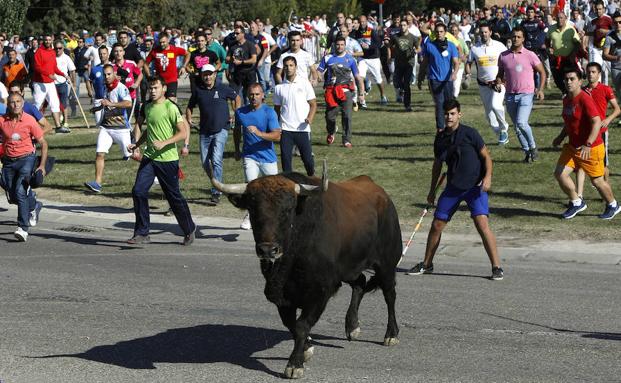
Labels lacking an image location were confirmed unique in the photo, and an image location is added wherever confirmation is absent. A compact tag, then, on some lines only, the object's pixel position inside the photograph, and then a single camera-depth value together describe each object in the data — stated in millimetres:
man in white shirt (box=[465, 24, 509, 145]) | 19984
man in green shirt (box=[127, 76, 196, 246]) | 14445
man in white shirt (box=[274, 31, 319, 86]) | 20805
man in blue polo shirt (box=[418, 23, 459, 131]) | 21594
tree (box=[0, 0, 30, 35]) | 49281
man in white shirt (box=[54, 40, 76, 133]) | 26594
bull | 8094
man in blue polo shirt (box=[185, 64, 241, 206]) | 16688
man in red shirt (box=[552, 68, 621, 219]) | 14820
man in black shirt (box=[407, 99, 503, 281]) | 12219
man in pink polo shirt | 18875
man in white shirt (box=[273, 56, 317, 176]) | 16453
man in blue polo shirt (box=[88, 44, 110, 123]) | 23755
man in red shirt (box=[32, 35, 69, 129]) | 25469
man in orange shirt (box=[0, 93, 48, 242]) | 15195
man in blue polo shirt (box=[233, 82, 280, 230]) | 14703
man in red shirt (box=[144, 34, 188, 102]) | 24125
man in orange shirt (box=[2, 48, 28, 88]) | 24653
